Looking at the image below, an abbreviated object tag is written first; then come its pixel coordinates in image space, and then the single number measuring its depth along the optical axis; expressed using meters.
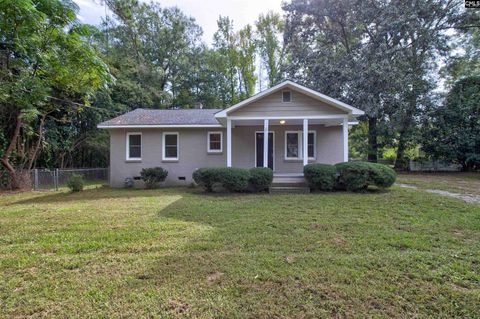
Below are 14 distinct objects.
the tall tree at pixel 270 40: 29.15
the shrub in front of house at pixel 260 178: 9.91
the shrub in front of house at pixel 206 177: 10.05
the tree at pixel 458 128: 16.98
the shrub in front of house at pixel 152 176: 12.27
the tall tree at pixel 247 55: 29.98
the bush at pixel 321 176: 9.73
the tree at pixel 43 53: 5.15
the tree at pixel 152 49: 23.94
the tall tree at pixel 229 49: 30.20
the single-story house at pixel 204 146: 13.16
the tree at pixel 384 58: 17.44
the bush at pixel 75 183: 11.46
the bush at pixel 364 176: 9.48
